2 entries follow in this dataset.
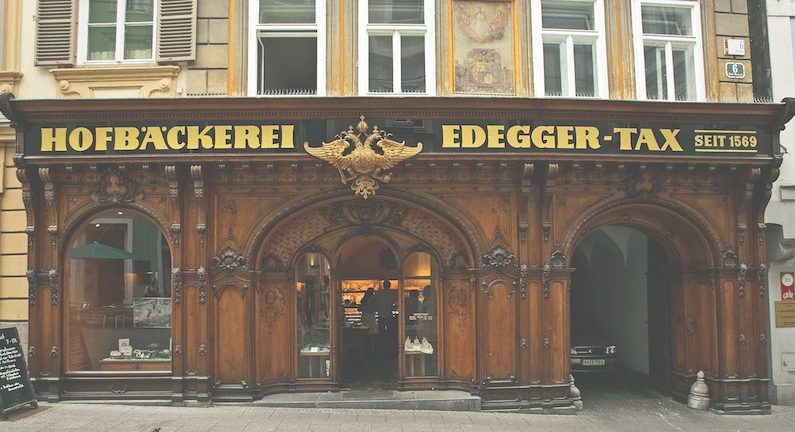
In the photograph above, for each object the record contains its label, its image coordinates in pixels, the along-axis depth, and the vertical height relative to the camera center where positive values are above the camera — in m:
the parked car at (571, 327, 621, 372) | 13.95 -1.80
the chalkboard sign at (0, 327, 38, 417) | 10.07 -1.50
